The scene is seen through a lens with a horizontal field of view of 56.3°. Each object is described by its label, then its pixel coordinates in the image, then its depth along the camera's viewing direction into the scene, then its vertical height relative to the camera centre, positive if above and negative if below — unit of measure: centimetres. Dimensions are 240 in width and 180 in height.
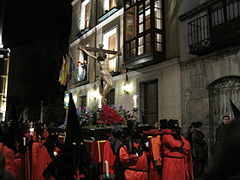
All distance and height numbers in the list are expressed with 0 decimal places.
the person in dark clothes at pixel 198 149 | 813 -125
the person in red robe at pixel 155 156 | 577 -108
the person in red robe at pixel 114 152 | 537 -92
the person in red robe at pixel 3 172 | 192 -51
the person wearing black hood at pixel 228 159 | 106 -22
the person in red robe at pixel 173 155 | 570 -106
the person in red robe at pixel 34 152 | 567 -98
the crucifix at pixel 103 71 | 940 +179
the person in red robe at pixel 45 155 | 455 -84
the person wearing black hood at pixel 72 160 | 260 -57
